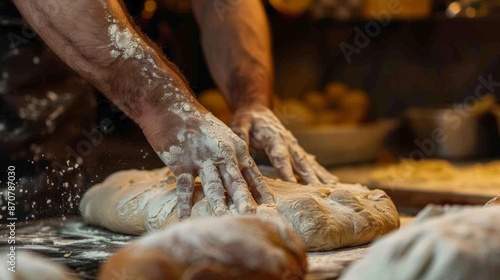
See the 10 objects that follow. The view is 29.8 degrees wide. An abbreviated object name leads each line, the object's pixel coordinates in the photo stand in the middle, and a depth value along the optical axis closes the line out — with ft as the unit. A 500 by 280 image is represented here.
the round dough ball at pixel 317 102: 15.76
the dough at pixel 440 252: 3.84
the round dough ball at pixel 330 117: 15.38
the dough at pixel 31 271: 3.95
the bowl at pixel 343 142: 13.89
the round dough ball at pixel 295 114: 14.49
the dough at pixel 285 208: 6.15
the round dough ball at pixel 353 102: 15.74
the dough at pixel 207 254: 4.13
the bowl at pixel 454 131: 14.93
